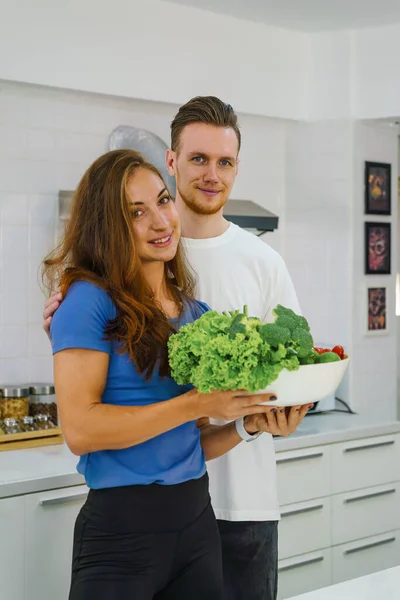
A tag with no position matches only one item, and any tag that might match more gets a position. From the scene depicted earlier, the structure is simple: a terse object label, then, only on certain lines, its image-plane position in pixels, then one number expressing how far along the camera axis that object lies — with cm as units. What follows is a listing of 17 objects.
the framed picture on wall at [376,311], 387
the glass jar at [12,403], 304
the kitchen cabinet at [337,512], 322
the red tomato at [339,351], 166
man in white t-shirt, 203
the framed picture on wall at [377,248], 385
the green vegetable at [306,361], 154
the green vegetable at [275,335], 147
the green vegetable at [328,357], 157
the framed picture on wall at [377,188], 383
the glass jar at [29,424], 299
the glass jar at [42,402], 310
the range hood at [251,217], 335
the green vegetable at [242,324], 148
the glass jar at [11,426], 295
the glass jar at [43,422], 304
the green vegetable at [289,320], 151
